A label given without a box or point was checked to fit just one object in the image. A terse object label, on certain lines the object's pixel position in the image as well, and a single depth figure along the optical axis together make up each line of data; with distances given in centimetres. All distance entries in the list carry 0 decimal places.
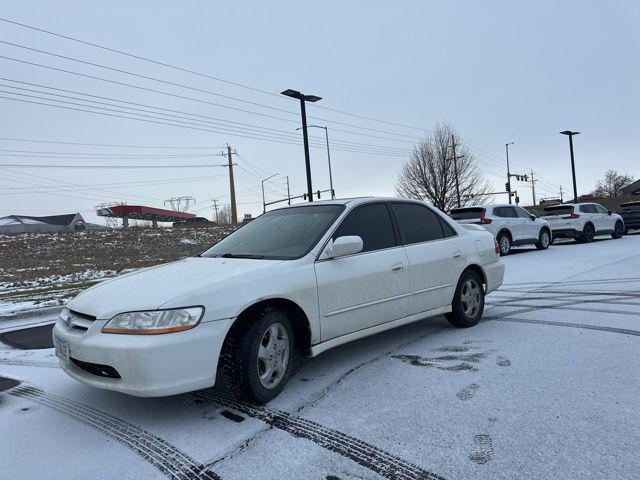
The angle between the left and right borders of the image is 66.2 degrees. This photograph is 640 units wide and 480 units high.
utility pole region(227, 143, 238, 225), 6334
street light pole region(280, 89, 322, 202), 1814
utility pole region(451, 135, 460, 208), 3856
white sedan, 319
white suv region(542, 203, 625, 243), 1875
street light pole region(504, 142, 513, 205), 4451
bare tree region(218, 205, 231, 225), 11719
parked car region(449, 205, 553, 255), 1559
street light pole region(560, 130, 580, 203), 2978
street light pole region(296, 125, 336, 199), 4015
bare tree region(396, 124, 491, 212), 4012
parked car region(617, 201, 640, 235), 2245
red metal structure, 5698
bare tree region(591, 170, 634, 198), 9930
